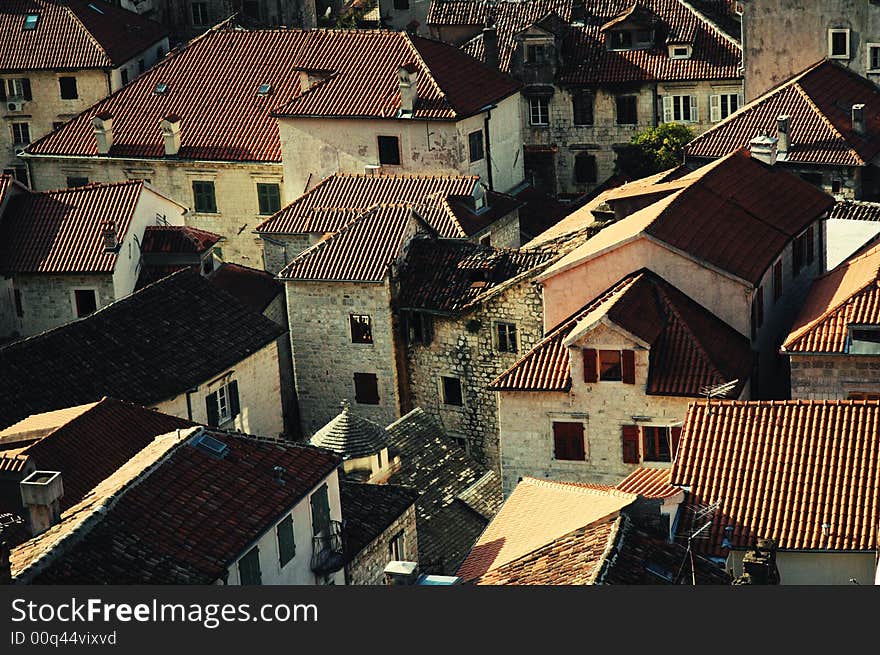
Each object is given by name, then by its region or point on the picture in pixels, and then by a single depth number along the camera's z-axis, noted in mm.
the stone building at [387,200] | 76438
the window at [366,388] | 71750
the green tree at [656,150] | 92938
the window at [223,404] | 65938
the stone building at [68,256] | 75250
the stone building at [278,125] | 86375
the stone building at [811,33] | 88125
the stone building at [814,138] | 81500
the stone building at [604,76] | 96375
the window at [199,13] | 114000
